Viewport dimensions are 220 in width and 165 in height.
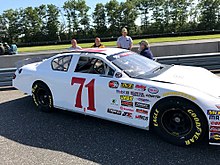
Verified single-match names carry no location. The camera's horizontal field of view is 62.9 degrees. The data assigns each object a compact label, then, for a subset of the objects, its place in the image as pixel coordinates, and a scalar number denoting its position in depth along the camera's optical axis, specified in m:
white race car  2.58
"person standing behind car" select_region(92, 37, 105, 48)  6.15
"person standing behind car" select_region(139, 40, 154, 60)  4.88
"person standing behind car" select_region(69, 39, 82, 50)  6.22
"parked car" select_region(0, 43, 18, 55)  11.22
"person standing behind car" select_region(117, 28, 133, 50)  6.15
